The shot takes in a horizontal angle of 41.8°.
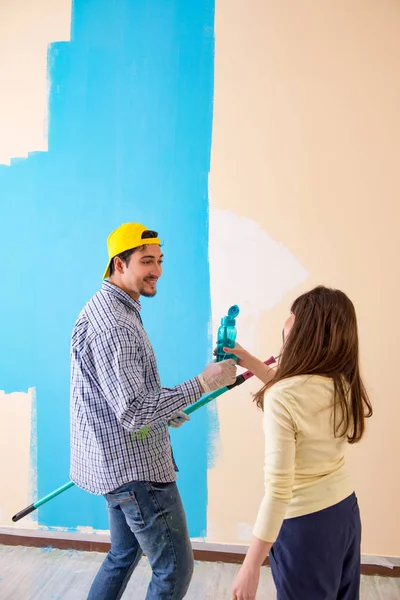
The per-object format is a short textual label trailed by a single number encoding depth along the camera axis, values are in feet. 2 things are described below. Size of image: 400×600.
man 4.45
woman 3.48
